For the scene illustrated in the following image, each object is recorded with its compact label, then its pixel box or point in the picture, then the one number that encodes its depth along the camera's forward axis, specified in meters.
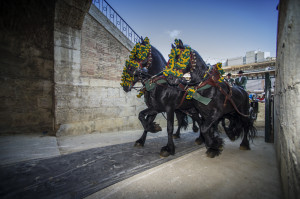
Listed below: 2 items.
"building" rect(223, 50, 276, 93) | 17.23
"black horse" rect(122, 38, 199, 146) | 3.15
